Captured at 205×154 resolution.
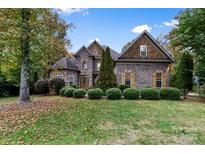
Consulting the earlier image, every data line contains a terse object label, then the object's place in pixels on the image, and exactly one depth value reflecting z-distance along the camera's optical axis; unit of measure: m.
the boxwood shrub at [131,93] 8.20
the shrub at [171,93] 8.38
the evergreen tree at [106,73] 9.74
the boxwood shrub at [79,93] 8.75
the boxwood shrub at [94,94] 8.21
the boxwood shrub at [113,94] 8.12
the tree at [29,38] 5.84
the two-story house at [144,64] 11.15
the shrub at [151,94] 8.24
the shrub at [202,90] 8.55
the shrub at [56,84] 10.83
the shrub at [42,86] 10.99
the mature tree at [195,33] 8.13
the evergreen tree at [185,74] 9.68
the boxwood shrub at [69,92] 9.20
